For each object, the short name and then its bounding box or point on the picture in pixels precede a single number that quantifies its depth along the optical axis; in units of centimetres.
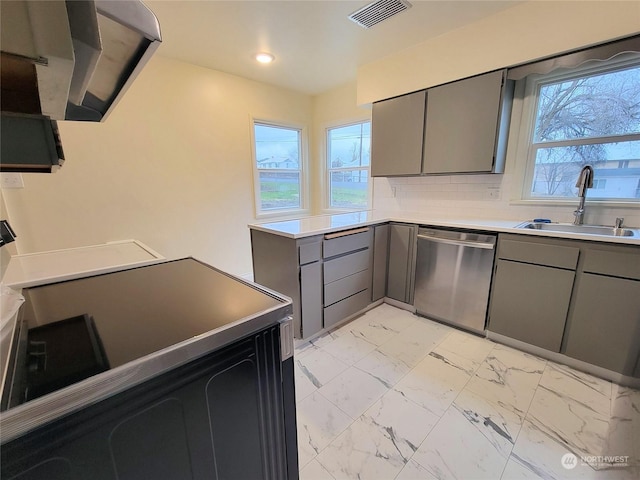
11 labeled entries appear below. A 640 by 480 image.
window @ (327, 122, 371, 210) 371
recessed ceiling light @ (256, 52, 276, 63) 274
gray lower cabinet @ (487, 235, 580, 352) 186
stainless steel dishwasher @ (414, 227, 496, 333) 220
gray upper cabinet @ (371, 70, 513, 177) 226
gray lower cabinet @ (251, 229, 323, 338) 206
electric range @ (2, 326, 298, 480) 50
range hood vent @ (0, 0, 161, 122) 42
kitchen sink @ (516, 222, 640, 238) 189
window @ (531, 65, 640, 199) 198
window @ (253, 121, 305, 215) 368
